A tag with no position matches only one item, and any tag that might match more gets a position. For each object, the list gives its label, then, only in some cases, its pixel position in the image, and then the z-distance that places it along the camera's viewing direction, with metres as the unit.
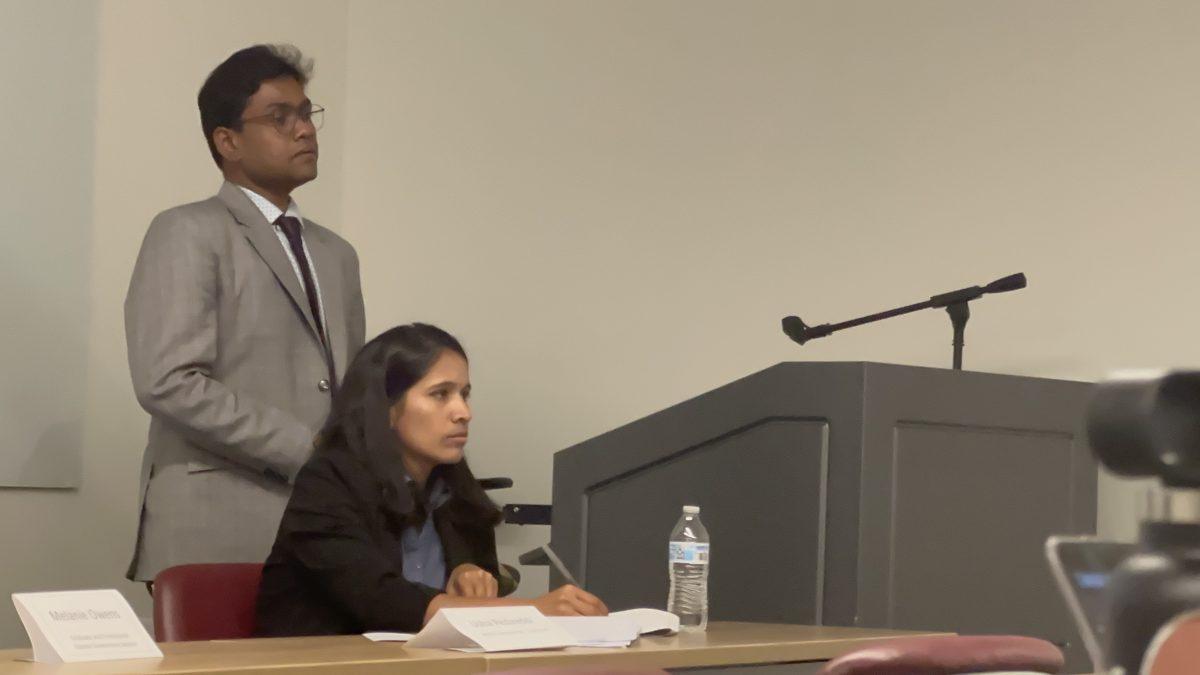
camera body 1.24
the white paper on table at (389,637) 4.05
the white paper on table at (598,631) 4.05
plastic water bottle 5.03
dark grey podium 5.48
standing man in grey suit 6.06
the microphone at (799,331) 7.38
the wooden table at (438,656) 3.20
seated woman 4.82
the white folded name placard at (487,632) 3.70
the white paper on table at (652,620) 4.51
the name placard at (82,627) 3.28
